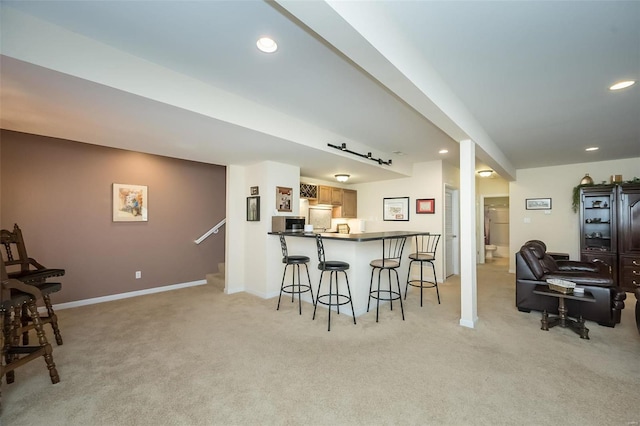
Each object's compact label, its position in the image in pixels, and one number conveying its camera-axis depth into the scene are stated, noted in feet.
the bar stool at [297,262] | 12.15
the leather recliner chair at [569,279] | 10.46
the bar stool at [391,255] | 12.17
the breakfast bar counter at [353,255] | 11.89
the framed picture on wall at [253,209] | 15.03
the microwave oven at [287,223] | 14.29
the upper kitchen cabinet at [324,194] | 20.52
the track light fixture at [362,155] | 13.09
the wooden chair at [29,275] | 8.16
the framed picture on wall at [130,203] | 14.29
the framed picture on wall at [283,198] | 15.07
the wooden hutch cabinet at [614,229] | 15.72
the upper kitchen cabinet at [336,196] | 21.22
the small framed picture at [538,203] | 19.61
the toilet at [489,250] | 28.27
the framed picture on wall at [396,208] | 19.85
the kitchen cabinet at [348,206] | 21.83
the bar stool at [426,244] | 17.06
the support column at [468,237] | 10.50
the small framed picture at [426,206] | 18.42
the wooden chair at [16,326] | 6.30
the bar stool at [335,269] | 11.10
